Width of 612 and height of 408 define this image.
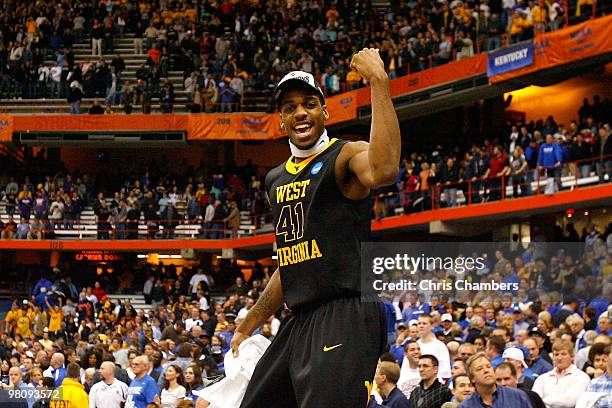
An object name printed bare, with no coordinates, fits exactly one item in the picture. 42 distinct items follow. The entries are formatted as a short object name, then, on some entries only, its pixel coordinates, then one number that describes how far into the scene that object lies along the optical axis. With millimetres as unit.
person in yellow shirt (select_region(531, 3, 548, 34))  22969
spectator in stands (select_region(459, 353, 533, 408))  7211
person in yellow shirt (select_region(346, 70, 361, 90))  29094
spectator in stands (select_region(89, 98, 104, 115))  33250
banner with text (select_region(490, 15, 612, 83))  21250
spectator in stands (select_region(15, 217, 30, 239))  31438
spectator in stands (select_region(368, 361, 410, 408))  8102
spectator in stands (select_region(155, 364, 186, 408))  10375
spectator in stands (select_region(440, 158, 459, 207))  23453
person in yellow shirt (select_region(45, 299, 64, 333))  25031
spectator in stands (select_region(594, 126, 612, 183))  19422
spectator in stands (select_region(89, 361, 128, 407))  11117
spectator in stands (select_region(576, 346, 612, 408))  7762
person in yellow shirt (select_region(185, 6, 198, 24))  35094
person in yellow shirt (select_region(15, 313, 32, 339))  25328
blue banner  23141
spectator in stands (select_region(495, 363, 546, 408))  7988
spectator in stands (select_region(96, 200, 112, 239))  31470
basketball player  4031
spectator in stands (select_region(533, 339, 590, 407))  8852
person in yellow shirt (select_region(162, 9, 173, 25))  35188
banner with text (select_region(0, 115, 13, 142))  33000
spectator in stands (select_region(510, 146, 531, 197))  21281
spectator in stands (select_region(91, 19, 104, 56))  35312
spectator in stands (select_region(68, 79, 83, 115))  33375
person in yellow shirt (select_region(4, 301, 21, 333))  25700
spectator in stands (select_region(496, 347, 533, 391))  9203
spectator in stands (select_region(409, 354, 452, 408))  8344
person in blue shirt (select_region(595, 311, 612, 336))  10373
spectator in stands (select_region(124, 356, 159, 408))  10719
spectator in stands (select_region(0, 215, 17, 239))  31484
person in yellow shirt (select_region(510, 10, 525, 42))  23438
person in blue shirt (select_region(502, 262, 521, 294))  13820
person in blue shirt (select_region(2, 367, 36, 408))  10195
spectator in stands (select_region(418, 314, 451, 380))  10102
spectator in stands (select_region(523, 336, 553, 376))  9828
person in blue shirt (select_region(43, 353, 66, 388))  13461
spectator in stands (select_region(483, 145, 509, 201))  22047
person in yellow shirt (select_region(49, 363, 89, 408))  10852
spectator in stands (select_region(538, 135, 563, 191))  20250
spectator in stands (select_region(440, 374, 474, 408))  8109
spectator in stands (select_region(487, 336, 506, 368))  10117
